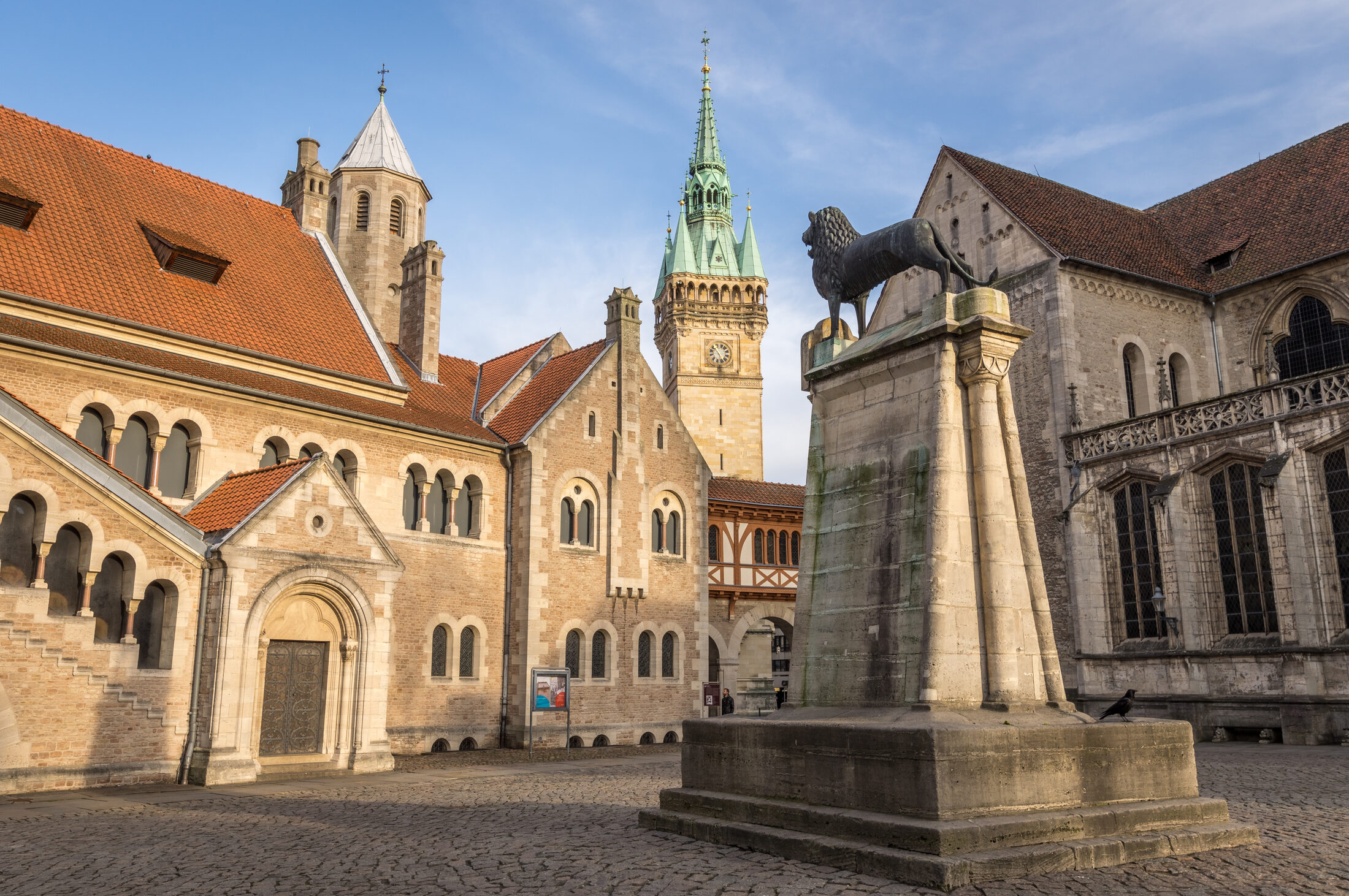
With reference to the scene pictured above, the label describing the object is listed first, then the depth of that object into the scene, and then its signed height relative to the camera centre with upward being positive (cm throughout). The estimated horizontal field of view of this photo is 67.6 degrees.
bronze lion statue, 984 +421
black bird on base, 1278 -39
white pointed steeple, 3344 +1745
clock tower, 7300 +2509
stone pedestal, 781 -16
